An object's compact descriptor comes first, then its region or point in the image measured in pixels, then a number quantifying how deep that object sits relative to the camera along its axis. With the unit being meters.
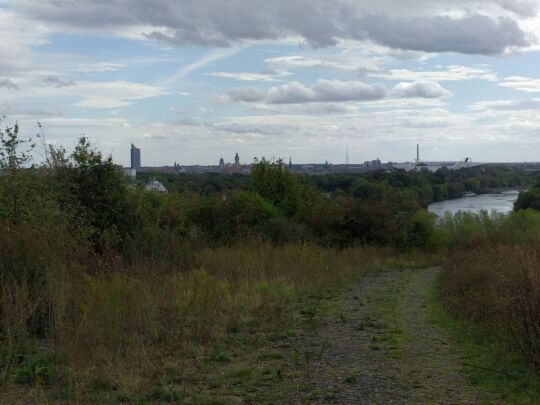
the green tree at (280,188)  37.69
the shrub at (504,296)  8.46
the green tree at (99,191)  17.19
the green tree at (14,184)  12.38
